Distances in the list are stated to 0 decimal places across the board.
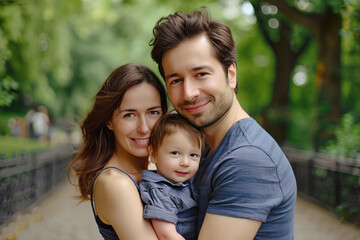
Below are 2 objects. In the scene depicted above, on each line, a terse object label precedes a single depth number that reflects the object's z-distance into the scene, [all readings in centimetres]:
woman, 241
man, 213
